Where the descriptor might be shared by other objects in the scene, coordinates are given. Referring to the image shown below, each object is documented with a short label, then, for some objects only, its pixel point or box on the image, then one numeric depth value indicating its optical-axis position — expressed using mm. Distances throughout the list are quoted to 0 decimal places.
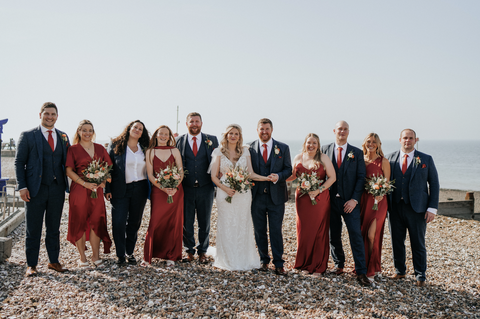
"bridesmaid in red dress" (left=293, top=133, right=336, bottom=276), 6172
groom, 6238
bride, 6402
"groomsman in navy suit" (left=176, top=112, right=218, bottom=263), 6637
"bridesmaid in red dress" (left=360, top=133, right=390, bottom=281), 6176
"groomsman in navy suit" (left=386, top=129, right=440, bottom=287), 6039
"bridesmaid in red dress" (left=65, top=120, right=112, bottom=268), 5898
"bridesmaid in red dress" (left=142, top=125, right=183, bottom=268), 6328
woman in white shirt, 6195
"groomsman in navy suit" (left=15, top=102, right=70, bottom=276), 5609
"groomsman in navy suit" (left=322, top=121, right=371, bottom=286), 6051
